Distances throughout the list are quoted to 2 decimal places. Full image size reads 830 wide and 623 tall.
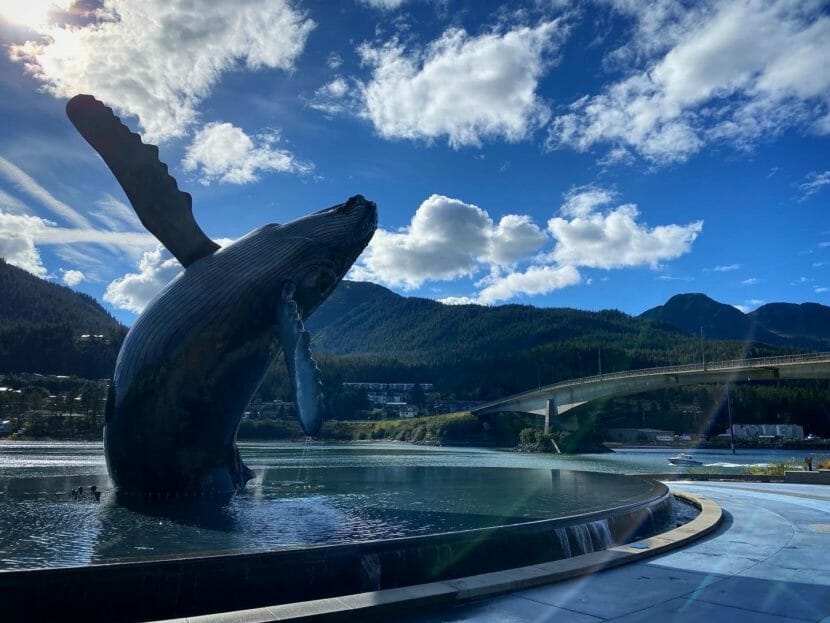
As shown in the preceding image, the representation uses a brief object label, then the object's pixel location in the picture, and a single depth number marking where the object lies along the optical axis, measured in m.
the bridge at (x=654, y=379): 64.62
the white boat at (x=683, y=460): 69.75
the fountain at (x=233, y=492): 9.38
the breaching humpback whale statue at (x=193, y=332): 14.26
